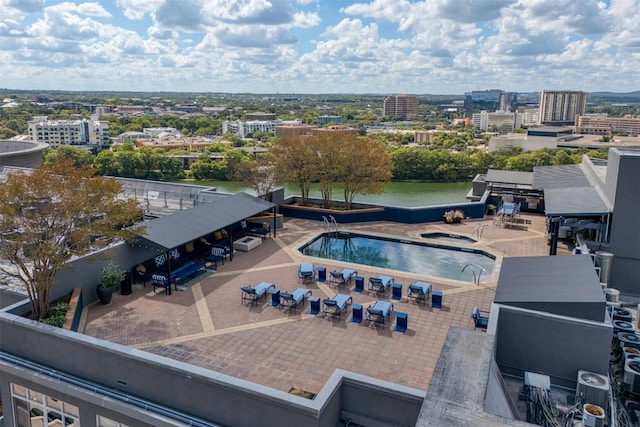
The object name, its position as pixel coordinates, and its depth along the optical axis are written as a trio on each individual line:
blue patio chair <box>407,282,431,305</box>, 13.84
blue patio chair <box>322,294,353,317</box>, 12.73
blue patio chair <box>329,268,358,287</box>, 15.12
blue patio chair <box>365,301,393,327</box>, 12.25
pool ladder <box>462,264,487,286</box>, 15.48
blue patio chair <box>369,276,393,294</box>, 14.44
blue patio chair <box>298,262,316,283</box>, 15.37
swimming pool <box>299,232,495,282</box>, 16.89
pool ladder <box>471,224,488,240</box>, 20.86
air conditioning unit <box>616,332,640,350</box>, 11.35
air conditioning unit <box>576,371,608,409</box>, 9.54
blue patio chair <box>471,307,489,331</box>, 11.98
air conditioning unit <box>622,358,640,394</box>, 10.19
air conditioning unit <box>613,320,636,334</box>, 12.20
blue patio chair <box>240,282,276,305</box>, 13.61
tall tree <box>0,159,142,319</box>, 11.72
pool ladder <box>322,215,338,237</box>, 21.95
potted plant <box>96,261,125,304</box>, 13.54
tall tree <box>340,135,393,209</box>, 24.84
